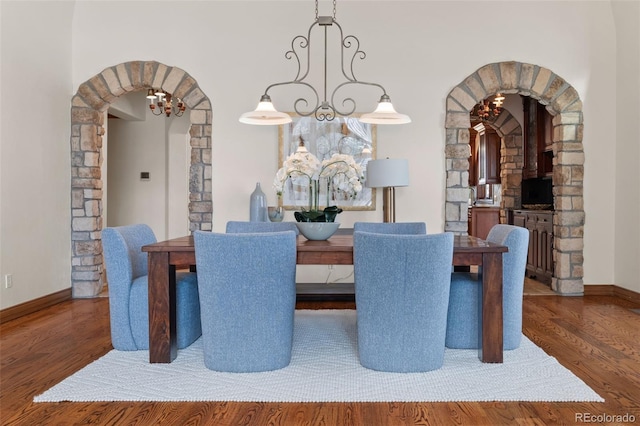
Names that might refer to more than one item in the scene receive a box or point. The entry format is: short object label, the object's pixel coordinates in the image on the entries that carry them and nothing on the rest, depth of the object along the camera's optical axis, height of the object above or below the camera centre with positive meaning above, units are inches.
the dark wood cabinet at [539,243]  214.6 -19.0
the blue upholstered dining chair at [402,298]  95.7 -19.9
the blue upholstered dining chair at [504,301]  115.6 -24.4
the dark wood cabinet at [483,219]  319.9 -11.1
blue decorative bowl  118.9 -6.9
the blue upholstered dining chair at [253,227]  137.6 -7.3
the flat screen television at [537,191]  259.6 +6.7
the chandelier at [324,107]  127.0 +24.6
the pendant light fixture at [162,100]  226.2 +50.7
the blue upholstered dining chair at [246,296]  96.7 -19.8
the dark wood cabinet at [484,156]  347.3 +36.1
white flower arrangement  114.0 +8.0
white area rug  89.4 -36.7
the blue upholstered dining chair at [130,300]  115.0 -24.4
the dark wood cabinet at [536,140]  243.0 +33.9
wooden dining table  106.5 -18.7
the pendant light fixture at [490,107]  250.0 +52.6
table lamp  170.2 +10.7
